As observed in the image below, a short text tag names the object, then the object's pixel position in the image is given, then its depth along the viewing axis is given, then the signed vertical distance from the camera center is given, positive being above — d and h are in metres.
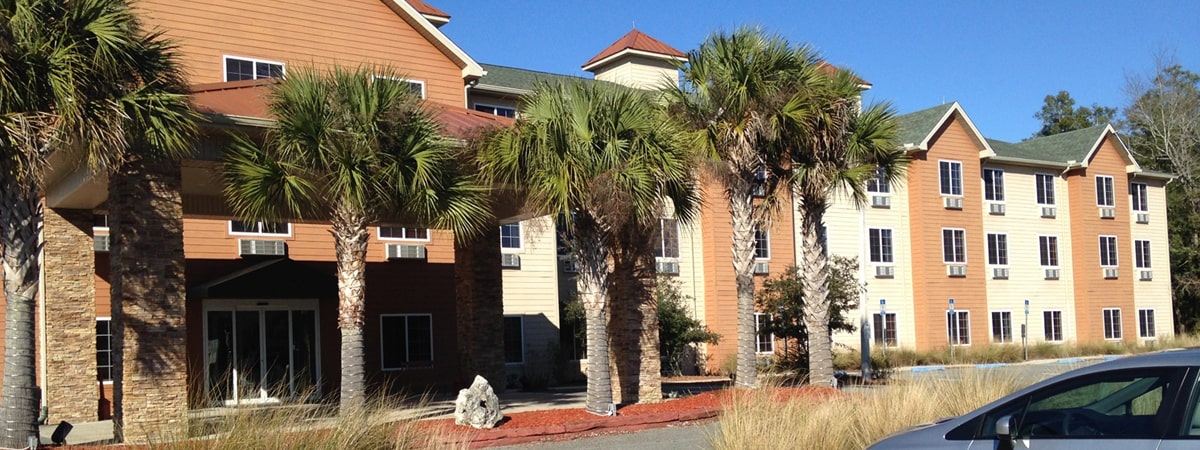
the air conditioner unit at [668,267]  33.50 +0.79
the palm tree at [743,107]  19.50 +3.34
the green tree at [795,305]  27.66 -0.44
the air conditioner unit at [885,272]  39.31 +0.47
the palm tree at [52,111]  12.83 +2.47
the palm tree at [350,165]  15.01 +1.95
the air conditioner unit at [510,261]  30.33 +1.04
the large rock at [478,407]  15.50 -1.56
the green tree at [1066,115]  75.06 +11.48
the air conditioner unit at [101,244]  22.28 +1.40
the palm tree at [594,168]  16.02 +1.91
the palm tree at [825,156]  20.17 +2.60
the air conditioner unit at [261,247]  24.59 +1.36
